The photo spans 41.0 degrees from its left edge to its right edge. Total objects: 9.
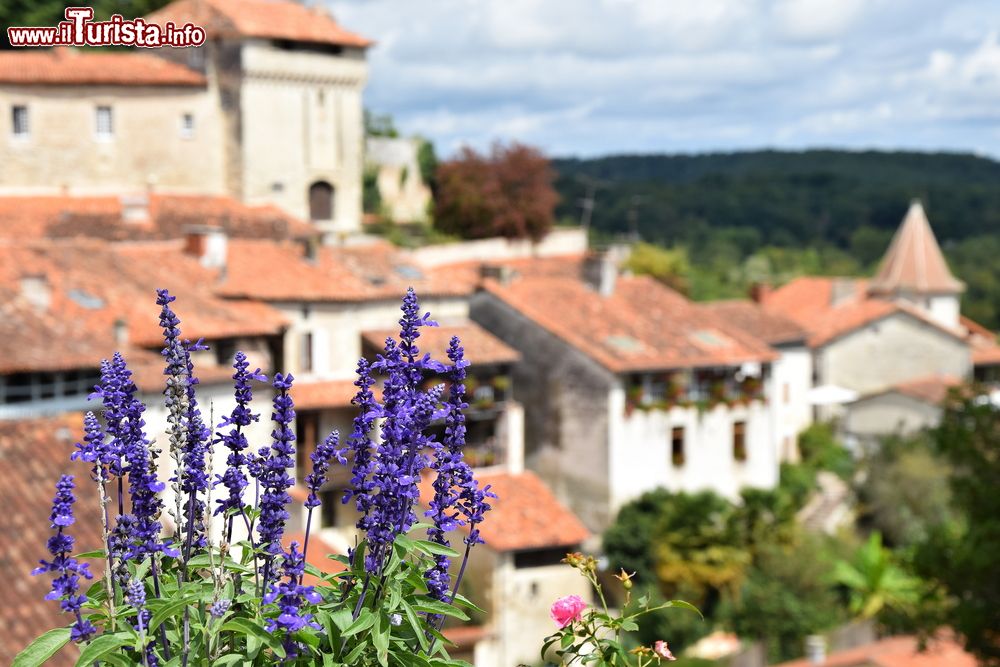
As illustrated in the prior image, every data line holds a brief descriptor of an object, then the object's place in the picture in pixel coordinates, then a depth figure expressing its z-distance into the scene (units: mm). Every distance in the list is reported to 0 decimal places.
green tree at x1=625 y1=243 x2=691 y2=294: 60625
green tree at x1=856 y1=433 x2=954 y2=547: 45719
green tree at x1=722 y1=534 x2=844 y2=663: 36781
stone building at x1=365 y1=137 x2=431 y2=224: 60781
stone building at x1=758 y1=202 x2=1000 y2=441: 53469
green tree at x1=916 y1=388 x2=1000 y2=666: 18039
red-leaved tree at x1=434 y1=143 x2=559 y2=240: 57188
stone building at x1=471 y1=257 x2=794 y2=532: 40188
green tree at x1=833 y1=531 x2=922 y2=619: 40625
